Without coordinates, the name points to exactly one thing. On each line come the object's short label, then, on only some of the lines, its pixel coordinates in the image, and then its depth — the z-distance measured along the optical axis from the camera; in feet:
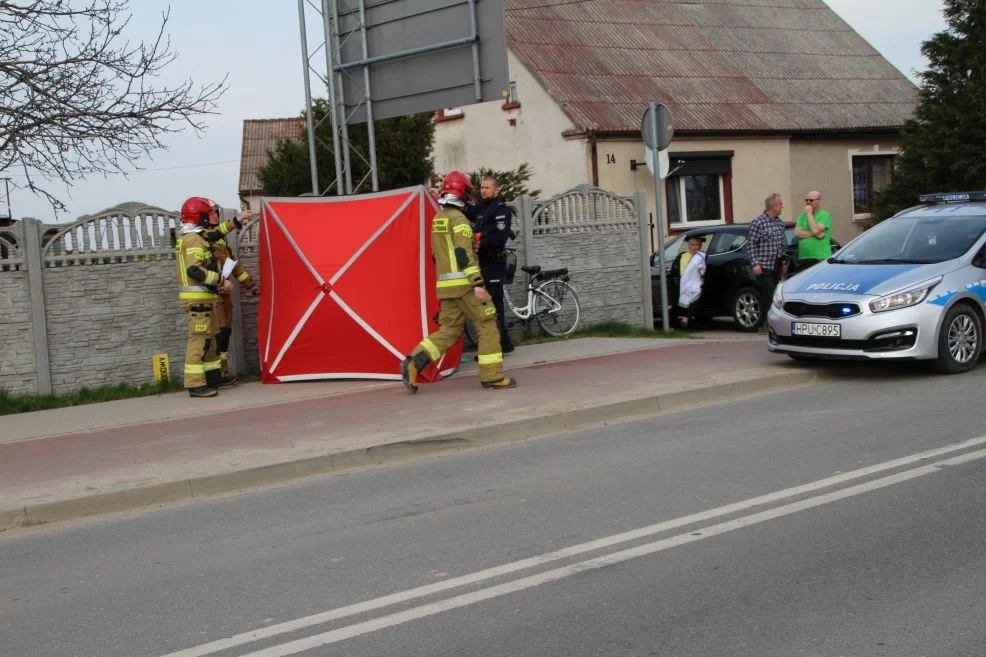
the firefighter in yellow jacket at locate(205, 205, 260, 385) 37.91
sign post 49.29
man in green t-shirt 46.11
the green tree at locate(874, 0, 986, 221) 77.51
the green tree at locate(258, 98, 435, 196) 92.12
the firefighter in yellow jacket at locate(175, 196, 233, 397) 37.04
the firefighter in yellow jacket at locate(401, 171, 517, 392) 34.91
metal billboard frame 46.98
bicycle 47.73
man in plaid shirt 48.34
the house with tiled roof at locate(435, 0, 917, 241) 90.94
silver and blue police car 34.96
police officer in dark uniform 41.78
